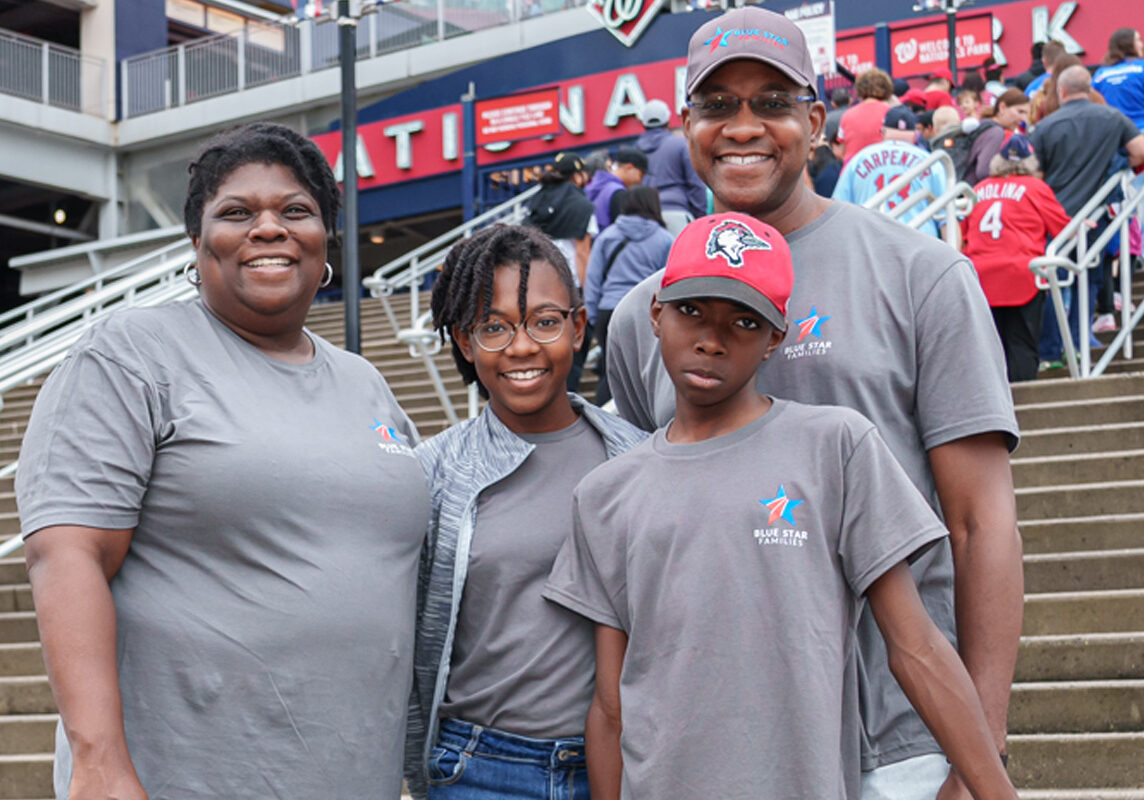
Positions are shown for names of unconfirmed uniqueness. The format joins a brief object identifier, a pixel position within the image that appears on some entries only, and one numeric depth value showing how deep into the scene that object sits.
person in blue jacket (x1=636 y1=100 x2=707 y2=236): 8.81
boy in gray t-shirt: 2.07
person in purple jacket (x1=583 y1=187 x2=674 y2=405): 7.44
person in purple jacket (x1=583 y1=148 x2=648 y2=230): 9.00
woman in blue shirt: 9.46
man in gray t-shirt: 2.17
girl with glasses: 2.49
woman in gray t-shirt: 2.15
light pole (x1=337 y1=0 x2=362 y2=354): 7.77
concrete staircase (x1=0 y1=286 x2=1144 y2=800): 4.10
